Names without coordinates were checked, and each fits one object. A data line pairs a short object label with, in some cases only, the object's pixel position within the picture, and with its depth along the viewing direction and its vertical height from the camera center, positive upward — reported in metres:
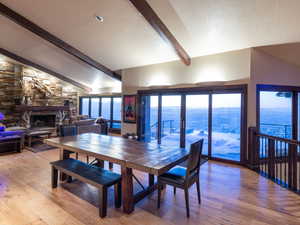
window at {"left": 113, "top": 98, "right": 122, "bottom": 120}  8.70 +0.33
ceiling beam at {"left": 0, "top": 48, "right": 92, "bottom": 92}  6.78 +2.20
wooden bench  2.13 -0.90
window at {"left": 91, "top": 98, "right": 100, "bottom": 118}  9.60 +0.41
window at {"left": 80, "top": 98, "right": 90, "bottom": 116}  10.05 +0.51
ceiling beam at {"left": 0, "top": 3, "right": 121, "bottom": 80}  4.30 +2.38
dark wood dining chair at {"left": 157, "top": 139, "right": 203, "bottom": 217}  2.14 -0.86
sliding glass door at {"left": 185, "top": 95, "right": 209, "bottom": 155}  4.78 -0.08
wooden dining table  2.01 -0.56
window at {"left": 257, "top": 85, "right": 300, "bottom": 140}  4.36 +0.15
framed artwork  6.37 +0.26
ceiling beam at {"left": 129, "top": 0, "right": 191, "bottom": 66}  3.24 +1.99
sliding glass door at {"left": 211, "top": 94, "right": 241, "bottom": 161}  4.30 -0.28
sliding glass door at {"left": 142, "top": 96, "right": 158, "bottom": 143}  5.95 -0.12
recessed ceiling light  3.91 +2.33
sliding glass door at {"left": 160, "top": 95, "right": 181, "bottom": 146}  5.36 -0.15
